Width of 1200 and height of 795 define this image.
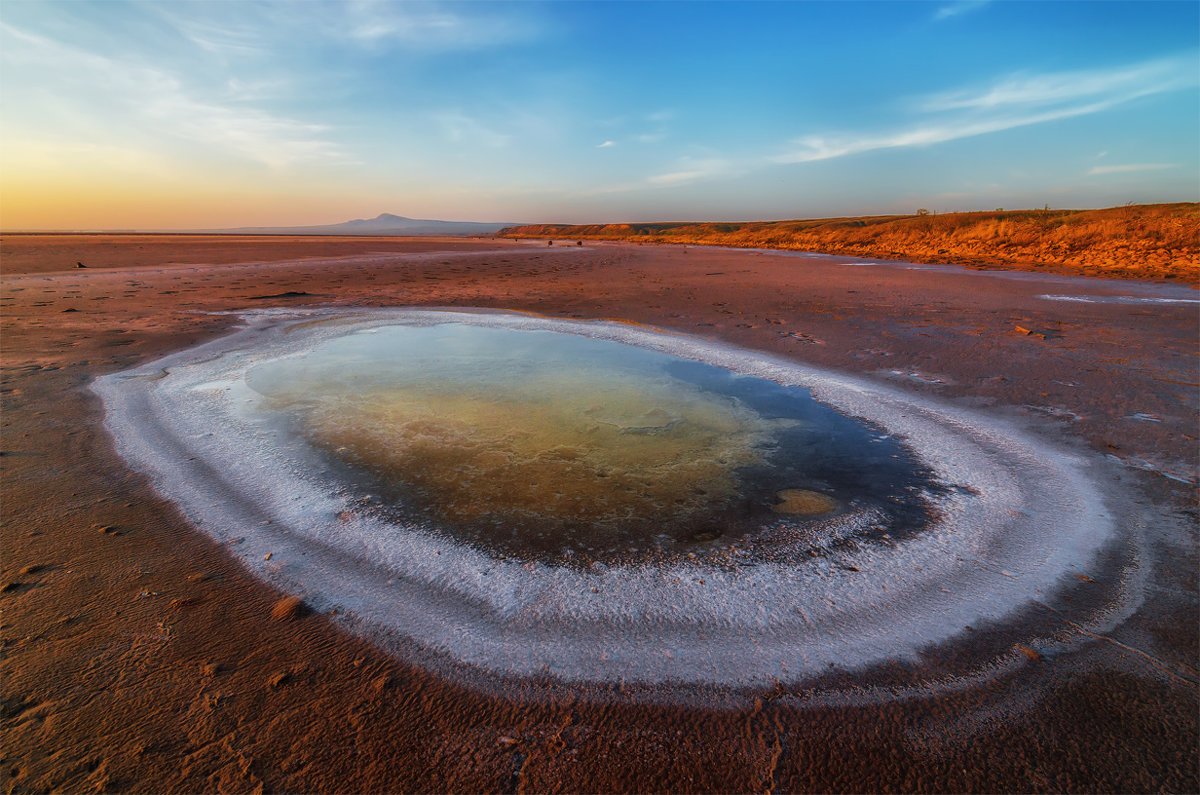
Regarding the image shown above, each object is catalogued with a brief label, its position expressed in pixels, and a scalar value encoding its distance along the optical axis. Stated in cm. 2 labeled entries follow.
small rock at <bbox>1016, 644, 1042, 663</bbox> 237
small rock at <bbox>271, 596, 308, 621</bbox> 254
